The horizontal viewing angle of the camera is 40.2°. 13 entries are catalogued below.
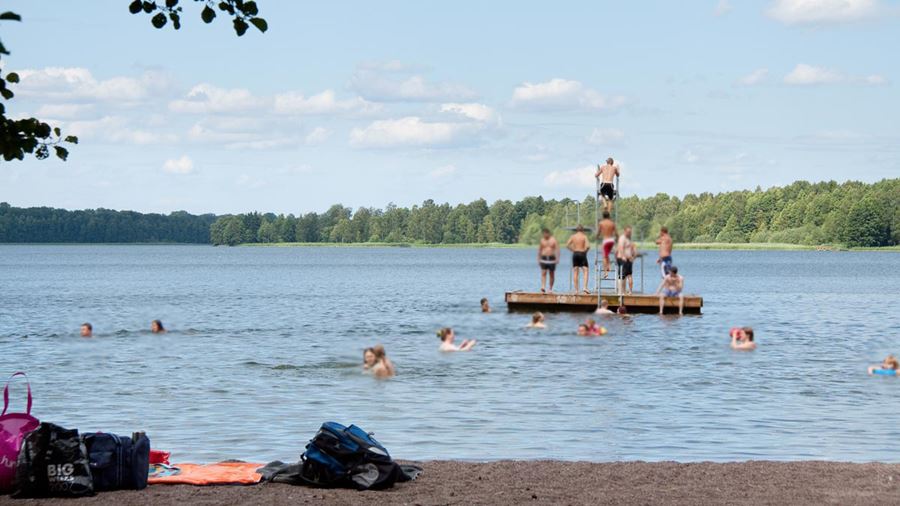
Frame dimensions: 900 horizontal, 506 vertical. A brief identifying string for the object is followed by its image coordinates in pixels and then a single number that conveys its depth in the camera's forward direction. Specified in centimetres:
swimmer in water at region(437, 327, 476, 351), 3431
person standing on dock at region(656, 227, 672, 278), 4011
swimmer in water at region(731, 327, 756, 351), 3469
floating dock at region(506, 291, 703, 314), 4209
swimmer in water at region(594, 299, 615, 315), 4194
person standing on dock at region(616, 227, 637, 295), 3941
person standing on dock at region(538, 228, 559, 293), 4038
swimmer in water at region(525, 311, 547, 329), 3828
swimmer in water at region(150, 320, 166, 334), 4404
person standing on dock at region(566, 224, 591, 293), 4047
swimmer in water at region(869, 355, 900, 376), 2541
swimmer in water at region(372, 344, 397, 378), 2597
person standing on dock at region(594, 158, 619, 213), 3728
